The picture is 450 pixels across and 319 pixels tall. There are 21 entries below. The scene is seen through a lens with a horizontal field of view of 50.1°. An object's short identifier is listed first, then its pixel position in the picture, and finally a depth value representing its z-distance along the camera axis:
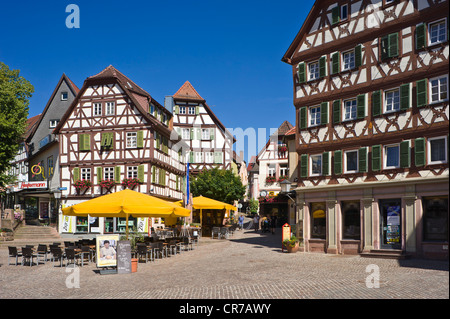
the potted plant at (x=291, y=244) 24.30
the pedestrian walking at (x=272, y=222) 40.12
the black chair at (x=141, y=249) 19.97
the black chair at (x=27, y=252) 19.92
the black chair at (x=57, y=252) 19.69
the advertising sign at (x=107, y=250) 17.45
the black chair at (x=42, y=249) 21.14
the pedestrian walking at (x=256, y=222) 43.91
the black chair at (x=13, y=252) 20.58
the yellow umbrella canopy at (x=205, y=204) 31.11
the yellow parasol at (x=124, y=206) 18.78
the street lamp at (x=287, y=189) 25.52
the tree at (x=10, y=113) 34.12
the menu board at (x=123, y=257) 17.28
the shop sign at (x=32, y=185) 40.56
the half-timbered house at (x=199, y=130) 51.97
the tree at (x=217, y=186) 43.19
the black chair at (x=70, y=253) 18.84
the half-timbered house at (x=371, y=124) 19.55
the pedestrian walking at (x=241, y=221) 47.39
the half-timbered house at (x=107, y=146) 38.47
